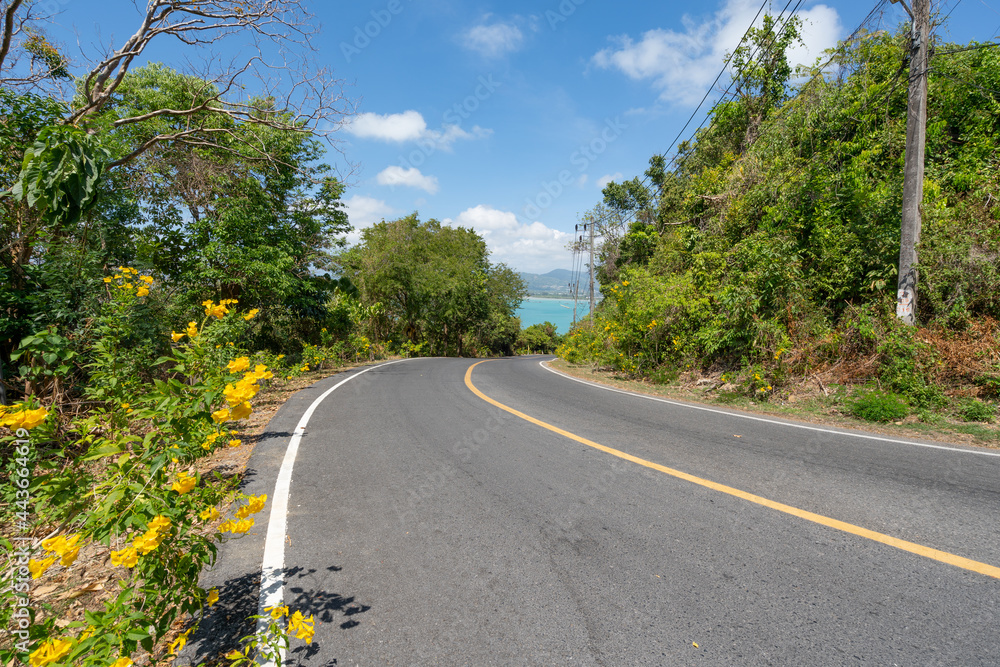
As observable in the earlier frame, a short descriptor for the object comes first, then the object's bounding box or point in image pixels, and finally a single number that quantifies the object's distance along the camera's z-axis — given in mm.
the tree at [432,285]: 28828
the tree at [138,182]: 1987
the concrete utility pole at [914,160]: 7781
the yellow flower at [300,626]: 1865
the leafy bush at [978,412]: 6371
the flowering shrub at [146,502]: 1560
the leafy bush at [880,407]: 6777
